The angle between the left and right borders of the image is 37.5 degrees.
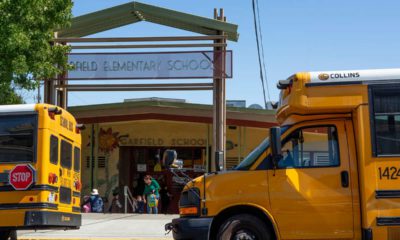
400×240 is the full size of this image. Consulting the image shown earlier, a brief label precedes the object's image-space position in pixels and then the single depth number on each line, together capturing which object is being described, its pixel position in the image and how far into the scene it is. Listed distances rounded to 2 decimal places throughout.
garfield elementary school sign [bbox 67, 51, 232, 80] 19.45
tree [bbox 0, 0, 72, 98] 14.27
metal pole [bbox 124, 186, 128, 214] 22.73
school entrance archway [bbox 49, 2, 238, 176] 19.38
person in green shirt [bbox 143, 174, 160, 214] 20.55
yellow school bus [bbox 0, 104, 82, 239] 10.23
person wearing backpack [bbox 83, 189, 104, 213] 20.72
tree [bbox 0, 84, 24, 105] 15.10
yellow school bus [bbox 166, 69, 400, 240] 8.27
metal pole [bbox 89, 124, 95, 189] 24.42
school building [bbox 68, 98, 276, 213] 23.72
